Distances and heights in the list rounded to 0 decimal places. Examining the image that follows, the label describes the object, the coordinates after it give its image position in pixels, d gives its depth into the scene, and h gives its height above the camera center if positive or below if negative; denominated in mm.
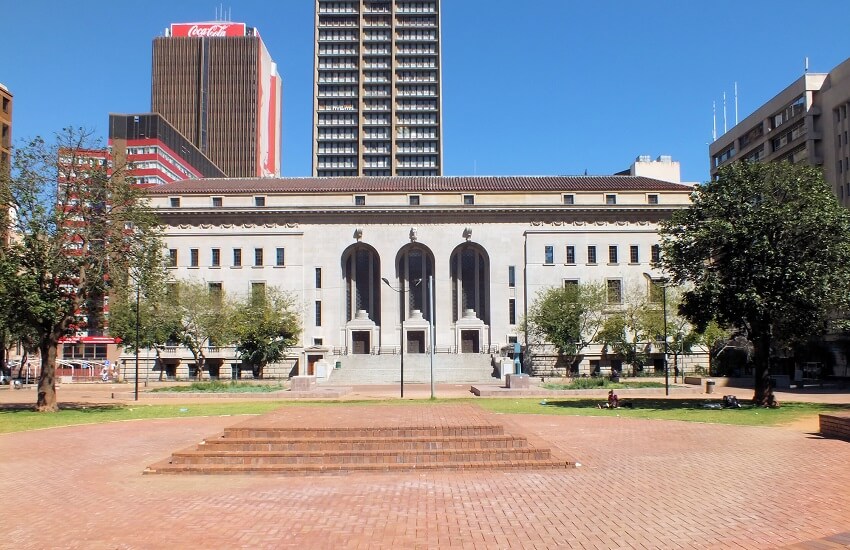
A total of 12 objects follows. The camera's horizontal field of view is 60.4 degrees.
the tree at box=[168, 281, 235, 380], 58750 +1040
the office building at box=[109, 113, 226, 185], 104812 +27226
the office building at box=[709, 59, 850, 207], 65188 +19659
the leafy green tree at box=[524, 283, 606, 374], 60781 +935
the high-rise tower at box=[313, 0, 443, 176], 119125 +39152
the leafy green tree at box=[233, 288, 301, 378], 58406 +19
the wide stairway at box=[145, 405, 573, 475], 15375 -2605
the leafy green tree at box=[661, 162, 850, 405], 29703 +3081
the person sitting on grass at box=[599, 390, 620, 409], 30988 -3111
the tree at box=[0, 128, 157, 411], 30062 +3820
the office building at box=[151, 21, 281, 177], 146250 +49104
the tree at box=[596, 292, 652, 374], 59031 -136
